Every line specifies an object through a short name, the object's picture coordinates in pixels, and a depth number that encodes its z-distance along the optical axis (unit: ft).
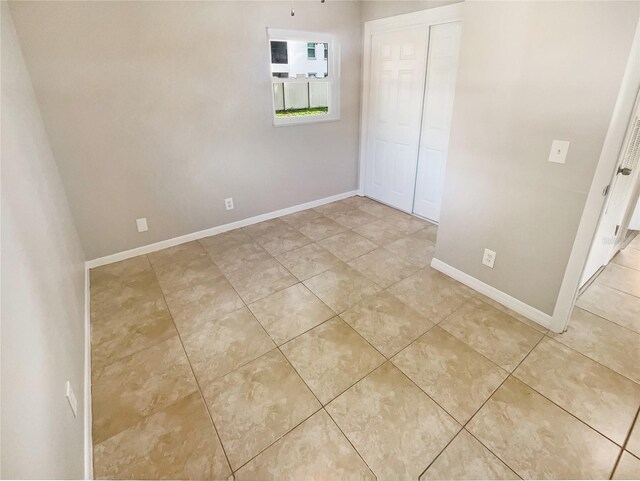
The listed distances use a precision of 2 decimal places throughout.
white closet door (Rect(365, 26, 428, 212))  11.21
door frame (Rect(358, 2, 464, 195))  9.64
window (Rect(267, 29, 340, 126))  11.05
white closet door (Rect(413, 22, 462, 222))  10.11
